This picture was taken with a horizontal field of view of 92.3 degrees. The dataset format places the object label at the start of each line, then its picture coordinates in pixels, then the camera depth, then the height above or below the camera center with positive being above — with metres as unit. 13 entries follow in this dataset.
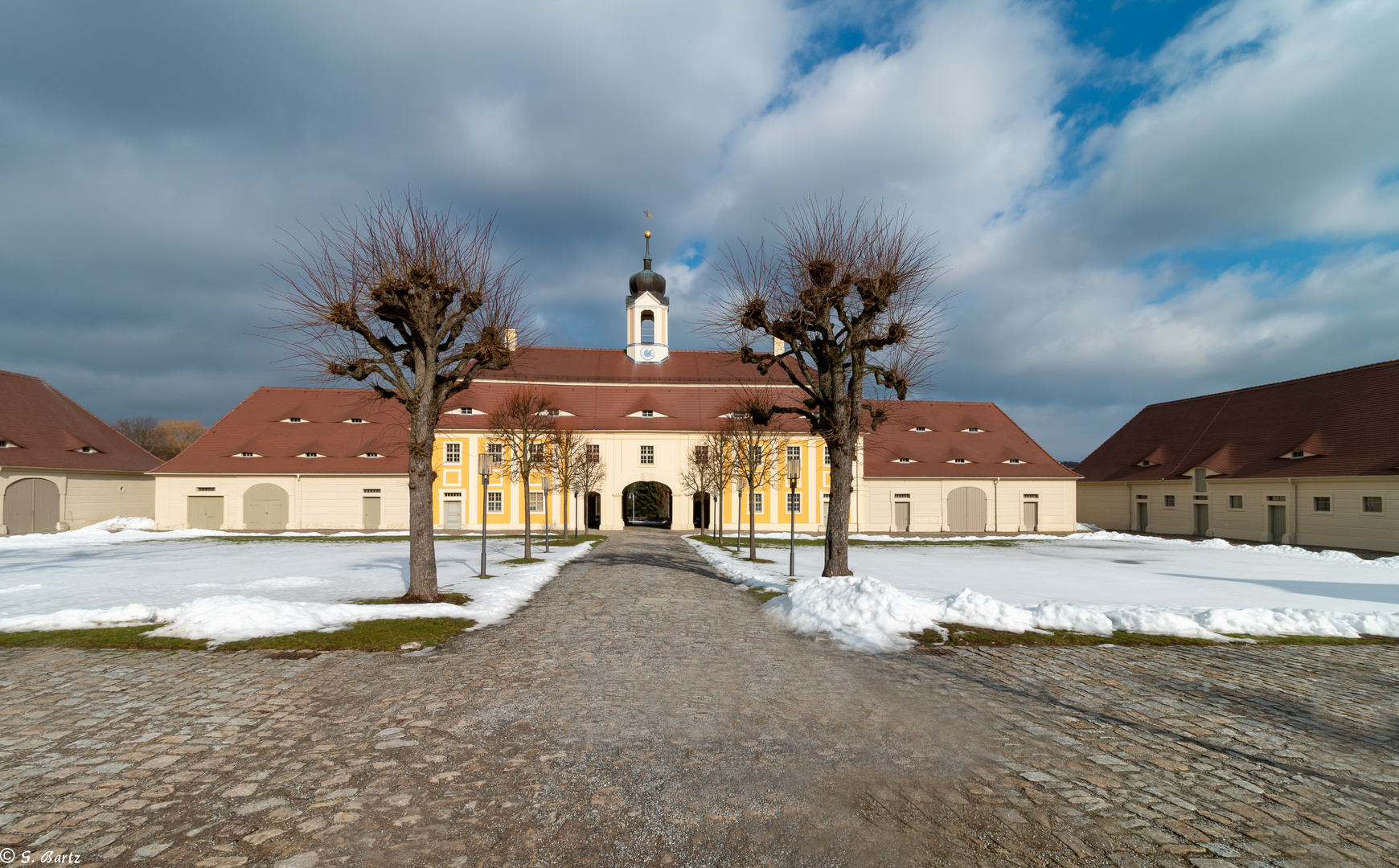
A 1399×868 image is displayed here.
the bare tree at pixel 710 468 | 32.81 -0.29
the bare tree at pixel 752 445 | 28.02 +0.77
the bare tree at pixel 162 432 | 76.25 +4.66
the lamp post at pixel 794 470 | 17.67 -0.26
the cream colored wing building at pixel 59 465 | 32.72 +0.35
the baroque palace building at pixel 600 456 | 38.09 -0.28
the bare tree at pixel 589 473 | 32.91 -0.46
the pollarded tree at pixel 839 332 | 14.30 +2.83
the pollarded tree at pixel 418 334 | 12.08 +2.51
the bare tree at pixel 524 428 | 24.50 +1.44
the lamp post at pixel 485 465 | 18.05 +0.00
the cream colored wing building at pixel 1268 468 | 29.91 -0.75
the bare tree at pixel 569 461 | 30.33 +0.14
